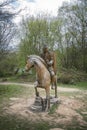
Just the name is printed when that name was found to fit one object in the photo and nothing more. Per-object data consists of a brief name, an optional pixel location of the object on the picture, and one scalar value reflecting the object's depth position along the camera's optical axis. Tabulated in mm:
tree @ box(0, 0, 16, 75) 10586
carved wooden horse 5636
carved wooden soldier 5910
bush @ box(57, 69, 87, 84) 11670
